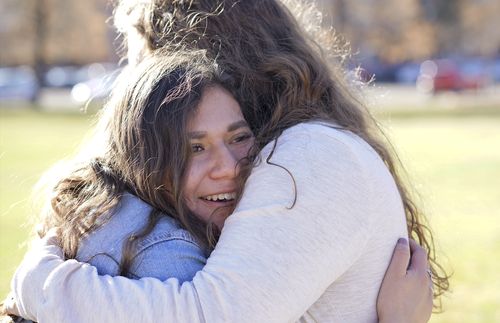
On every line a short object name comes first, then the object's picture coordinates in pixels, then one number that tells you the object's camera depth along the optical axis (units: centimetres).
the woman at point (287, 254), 215
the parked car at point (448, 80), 3862
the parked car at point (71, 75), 5331
